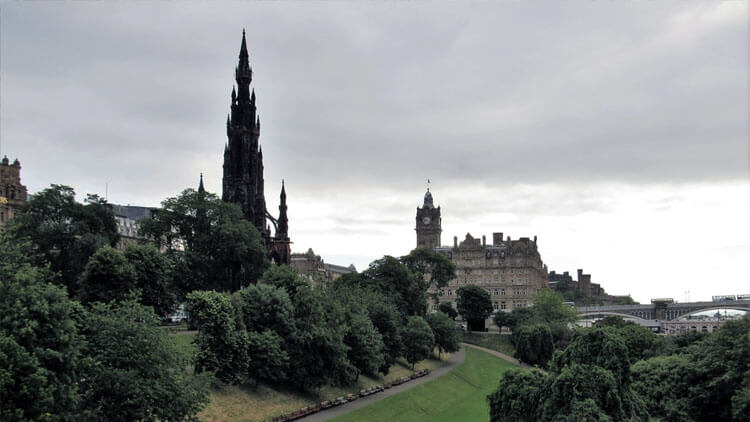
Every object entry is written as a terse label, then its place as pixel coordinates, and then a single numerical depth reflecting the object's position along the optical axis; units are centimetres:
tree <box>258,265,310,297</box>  7681
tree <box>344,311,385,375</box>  7850
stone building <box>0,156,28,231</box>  9969
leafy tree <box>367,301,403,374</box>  9144
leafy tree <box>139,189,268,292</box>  8919
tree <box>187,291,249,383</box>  5828
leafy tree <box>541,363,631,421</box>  4375
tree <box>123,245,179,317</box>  7075
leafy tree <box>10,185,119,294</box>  7638
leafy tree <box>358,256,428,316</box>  11750
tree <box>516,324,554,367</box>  11738
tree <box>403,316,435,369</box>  9700
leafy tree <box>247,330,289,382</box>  6338
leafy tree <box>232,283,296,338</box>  6694
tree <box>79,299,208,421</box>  4106
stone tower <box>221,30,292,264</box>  11200
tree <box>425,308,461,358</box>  11238
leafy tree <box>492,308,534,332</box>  14006
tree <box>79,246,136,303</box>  6376
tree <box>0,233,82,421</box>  3384
